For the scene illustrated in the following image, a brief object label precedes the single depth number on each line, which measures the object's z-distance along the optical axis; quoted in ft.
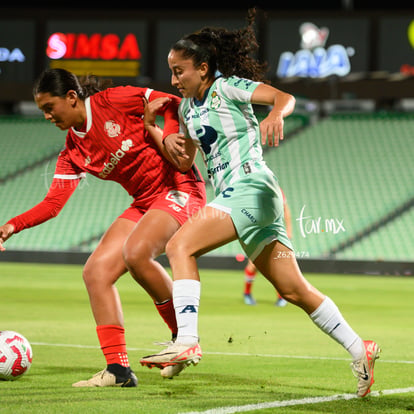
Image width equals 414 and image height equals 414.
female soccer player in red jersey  37.63
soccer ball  39.09
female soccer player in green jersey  32.35
